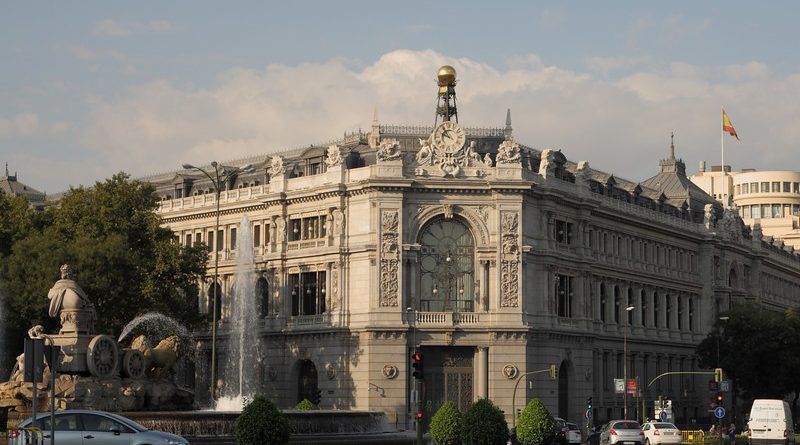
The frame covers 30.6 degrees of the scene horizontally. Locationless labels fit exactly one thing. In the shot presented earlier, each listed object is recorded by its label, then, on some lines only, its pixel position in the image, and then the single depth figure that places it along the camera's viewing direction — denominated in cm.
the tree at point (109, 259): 7731
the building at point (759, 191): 17775
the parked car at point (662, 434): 6588
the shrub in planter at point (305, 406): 7419
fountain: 9562
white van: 6800
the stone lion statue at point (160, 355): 5522
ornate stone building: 8788
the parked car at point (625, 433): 6750
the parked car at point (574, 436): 7448
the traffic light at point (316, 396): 8918
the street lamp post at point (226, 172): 9788
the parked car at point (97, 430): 3934
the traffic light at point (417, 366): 5091
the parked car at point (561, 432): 6518
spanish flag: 13027
